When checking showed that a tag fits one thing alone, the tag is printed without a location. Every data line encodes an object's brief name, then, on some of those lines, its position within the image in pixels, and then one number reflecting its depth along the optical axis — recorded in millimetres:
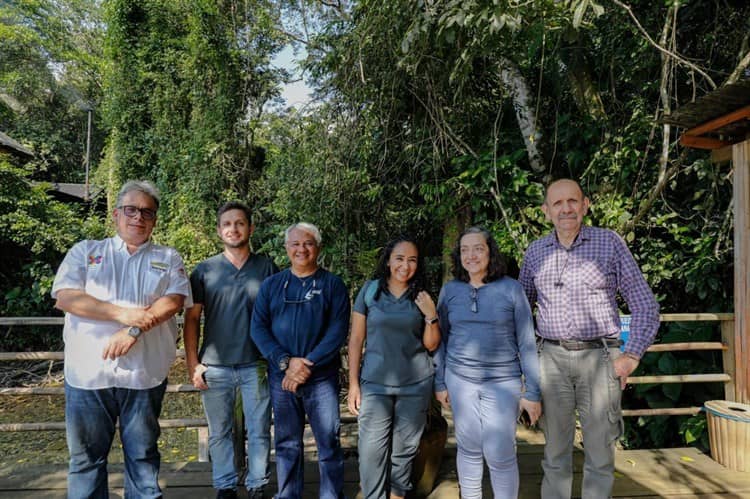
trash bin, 3012
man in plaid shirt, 2279
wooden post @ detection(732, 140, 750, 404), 3135
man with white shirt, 2229
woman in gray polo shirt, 2410
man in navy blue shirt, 2490
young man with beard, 2592
